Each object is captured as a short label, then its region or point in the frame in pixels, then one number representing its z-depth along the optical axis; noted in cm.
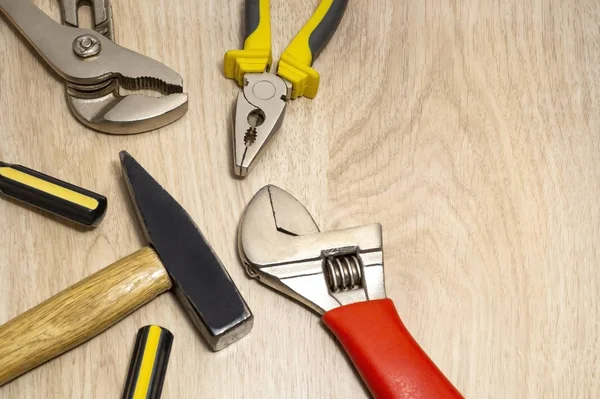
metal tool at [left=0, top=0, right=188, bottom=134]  61
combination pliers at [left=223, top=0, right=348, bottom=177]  61
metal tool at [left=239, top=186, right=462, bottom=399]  56
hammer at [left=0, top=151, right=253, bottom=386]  56
